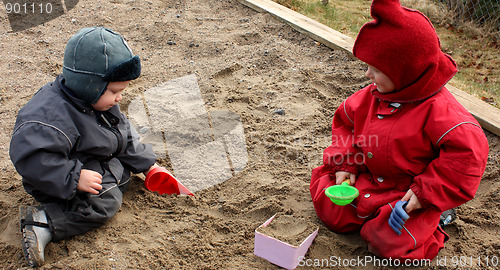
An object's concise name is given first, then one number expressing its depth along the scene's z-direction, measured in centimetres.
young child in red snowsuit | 180
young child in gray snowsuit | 194
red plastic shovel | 250
